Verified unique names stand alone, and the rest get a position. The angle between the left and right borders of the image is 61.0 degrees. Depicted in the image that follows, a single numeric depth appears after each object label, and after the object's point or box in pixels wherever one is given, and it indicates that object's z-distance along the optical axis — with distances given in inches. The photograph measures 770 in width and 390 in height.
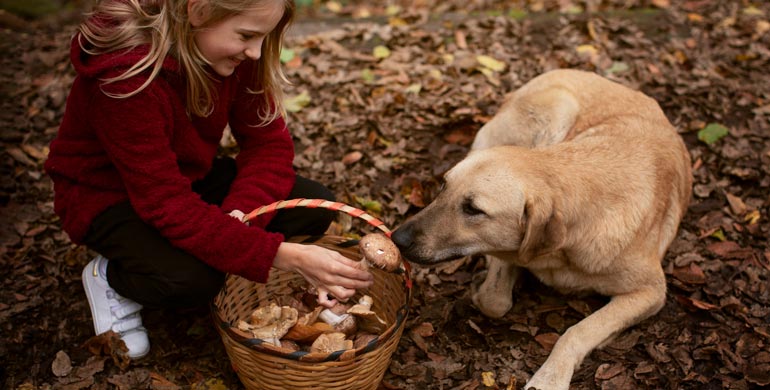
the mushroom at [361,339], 123.0
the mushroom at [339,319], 122.6
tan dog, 123.6
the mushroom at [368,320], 124.9
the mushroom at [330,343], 115.6
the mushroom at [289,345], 119.6
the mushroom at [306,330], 119.6
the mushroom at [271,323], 117.4
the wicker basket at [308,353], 106.0
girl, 106.2
